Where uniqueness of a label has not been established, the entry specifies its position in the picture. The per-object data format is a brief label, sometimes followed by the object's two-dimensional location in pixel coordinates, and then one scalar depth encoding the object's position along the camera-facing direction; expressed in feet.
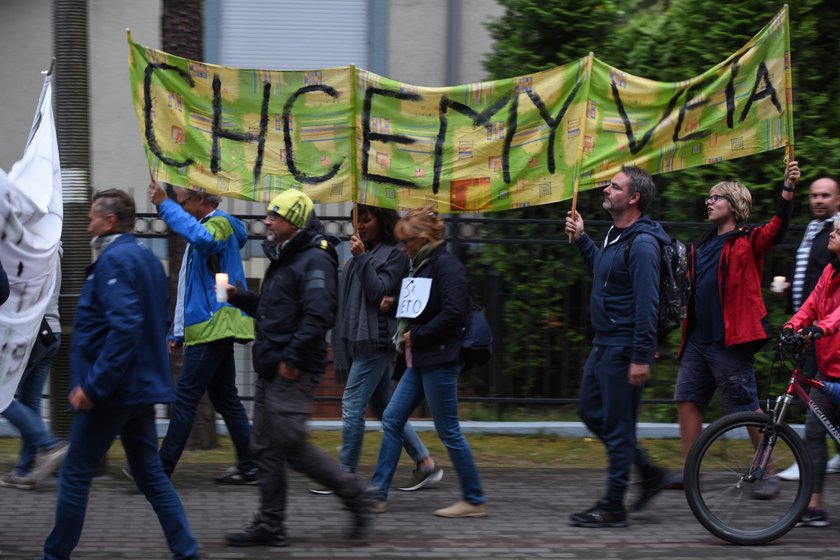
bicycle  38.60
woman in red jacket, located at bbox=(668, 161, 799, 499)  44.16
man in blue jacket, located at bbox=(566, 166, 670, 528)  38.55
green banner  45.68
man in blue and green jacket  43.68
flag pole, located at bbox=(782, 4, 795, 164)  45.09
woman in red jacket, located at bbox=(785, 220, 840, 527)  40.04
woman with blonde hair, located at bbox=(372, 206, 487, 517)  40.47
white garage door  78.12
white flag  37.83
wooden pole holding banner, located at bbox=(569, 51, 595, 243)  45.73
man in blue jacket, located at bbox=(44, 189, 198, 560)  31.81
